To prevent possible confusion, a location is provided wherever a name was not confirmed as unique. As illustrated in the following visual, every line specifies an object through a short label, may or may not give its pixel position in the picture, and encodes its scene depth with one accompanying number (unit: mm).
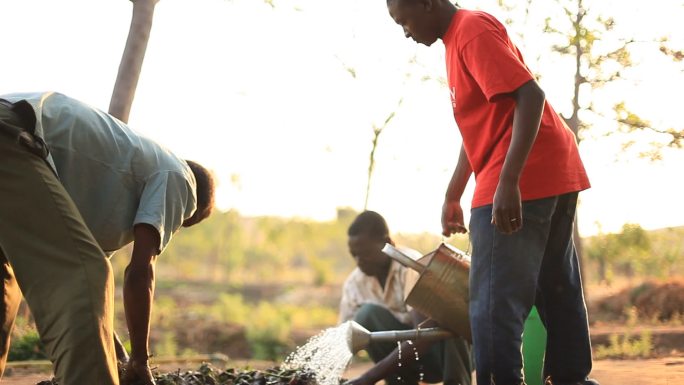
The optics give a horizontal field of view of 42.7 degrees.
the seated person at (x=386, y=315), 4109
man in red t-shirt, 2789
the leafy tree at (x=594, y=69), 6328
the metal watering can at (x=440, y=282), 3748
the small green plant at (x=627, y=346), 6348
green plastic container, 4090
